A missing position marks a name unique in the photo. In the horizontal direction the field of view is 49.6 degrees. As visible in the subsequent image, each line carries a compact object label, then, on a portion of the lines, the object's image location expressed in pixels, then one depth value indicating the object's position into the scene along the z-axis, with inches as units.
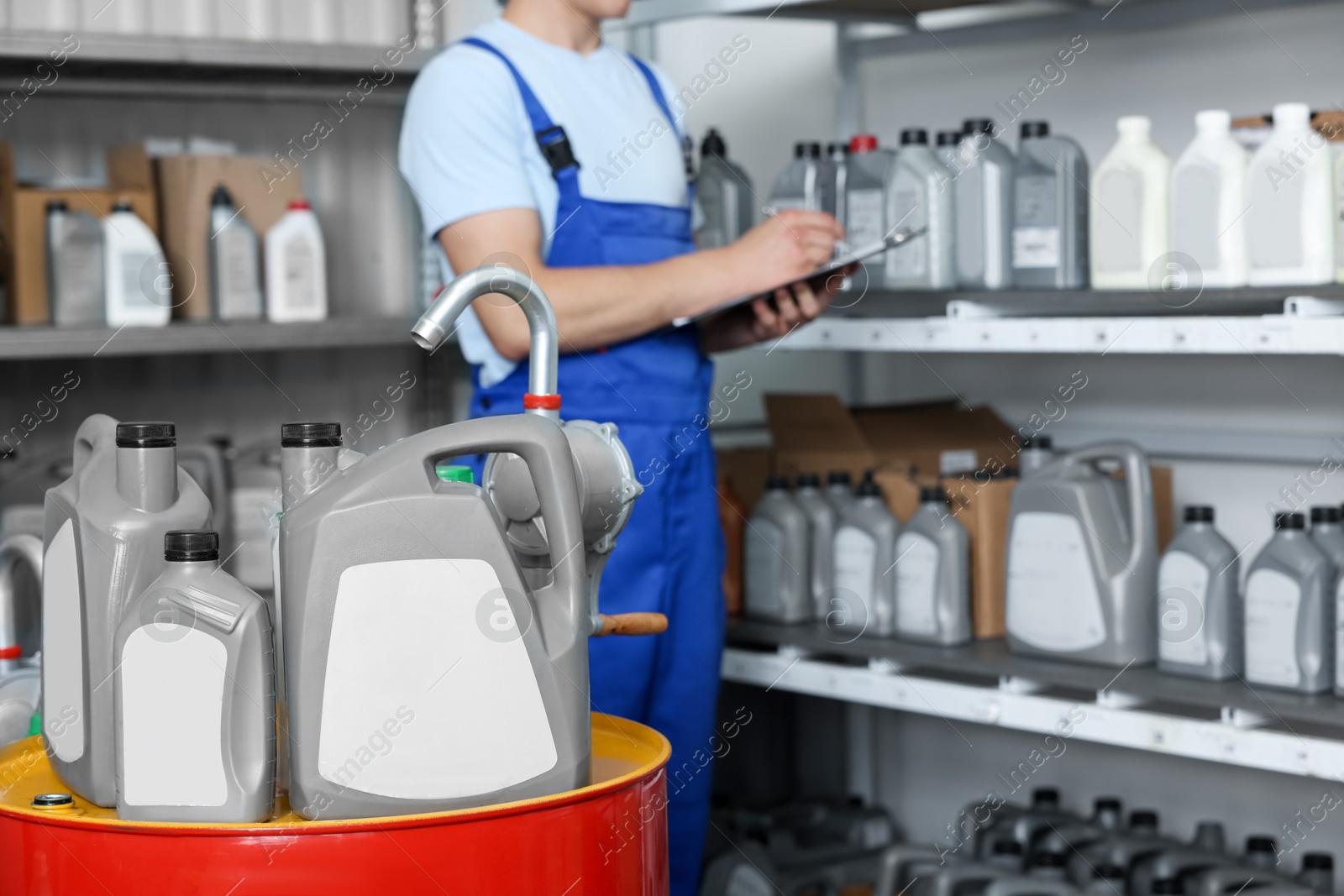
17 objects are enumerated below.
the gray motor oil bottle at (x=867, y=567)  90.9
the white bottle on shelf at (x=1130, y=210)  77.0
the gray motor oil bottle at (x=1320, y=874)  79.4
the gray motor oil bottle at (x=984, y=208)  83.7
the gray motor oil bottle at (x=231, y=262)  100.0
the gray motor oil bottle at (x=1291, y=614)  73.2
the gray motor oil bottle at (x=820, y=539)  94.3
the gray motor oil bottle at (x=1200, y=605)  76.9
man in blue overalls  72.6
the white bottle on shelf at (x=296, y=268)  102.8
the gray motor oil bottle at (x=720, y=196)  98.3
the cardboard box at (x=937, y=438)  98.2
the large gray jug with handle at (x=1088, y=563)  80.7
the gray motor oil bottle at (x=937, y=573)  87.7
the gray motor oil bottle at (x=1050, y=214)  81.0
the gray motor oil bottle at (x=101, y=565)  42.5
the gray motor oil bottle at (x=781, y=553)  94.5
